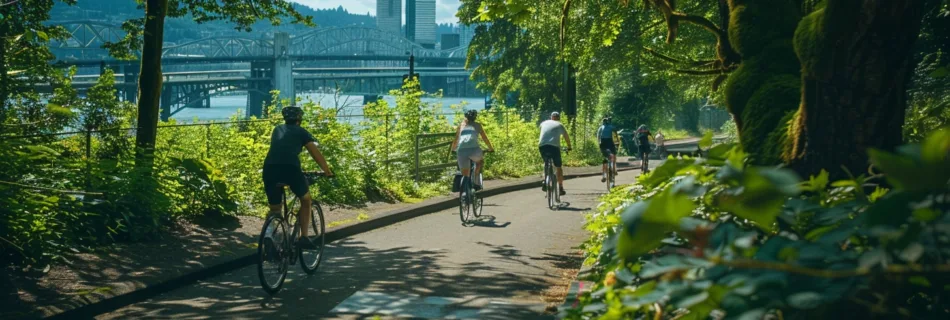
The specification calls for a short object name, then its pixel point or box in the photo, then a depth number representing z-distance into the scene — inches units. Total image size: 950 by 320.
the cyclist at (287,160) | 376.2
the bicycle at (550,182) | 699.4
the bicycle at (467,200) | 592.4
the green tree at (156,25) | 501.4
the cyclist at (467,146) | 621.3
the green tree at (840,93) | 233.3
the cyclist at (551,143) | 711.7
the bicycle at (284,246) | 343.9
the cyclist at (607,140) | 923.4
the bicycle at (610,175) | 898.1
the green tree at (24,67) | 395.5
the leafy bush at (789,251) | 64.7
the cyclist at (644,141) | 1131.3
